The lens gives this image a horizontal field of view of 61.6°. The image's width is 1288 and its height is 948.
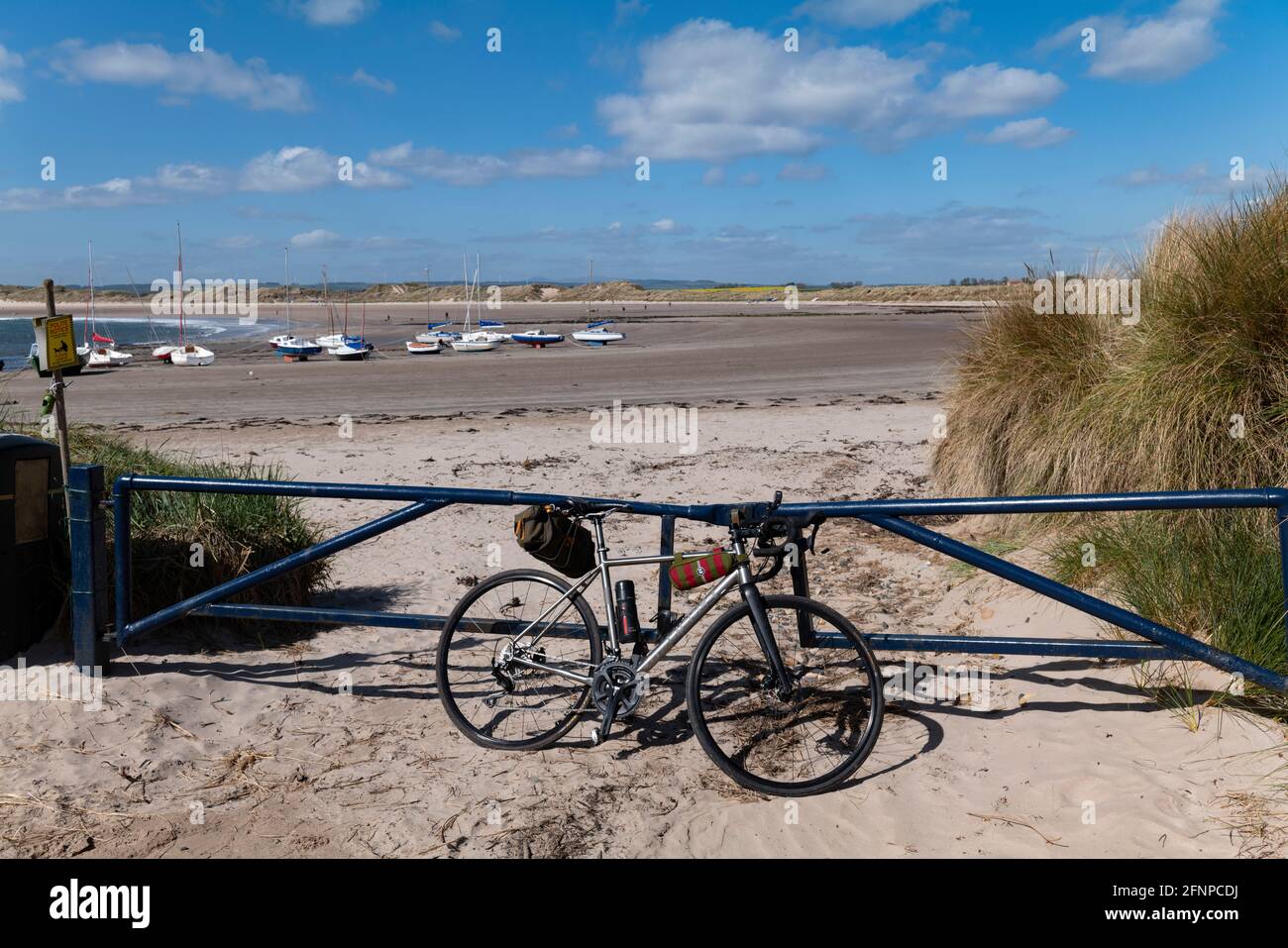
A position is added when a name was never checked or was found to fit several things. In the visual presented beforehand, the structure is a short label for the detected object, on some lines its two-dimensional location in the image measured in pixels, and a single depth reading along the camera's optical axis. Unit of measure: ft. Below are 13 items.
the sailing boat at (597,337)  149.18
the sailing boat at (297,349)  132.98
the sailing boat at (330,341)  143.43
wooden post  18.20
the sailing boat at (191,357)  117.60
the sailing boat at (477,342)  139.23
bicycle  14.11
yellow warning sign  18.34
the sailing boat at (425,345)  136.56
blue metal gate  14.05
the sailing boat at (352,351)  125.59
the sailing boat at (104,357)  121.49
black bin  17.13
